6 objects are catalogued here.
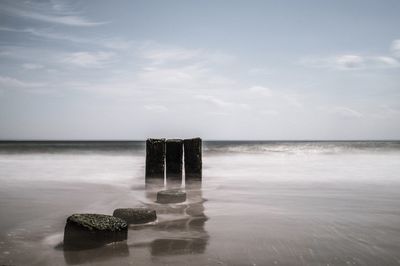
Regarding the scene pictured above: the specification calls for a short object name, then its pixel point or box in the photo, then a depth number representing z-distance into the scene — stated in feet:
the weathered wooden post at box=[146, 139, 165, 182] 33.73
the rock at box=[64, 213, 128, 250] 15.10
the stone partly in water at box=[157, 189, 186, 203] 25.80
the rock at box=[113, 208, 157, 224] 18.88
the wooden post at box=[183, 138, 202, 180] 35.58
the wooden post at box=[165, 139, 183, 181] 34.68
